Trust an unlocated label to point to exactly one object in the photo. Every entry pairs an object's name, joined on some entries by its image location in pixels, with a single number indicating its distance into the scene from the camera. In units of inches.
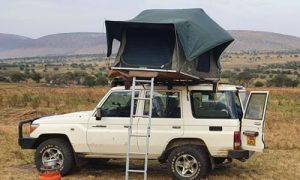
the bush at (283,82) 2316.7
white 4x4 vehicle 391.5
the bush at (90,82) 2240.7
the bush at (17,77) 2522.4
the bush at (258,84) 2201.0
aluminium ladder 378.9
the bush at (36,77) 2508.0
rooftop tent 380.2
